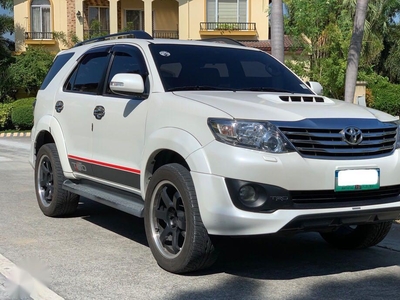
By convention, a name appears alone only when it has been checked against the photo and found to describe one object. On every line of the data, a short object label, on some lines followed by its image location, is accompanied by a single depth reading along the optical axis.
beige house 31.02
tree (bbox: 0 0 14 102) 27.50
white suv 4.68
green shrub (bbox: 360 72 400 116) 28.72
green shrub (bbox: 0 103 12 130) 24.95
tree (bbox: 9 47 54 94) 27.45
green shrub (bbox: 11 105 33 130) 24.31
